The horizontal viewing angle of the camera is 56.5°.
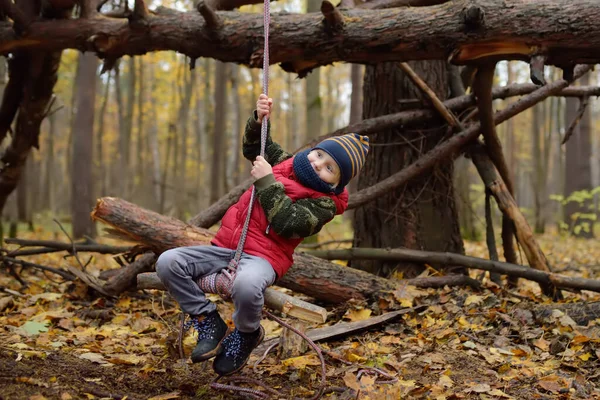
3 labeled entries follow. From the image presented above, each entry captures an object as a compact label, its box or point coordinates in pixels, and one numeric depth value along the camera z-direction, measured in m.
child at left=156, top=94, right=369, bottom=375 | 3.20
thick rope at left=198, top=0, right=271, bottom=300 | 3.23
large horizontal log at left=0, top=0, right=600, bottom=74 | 4.41
